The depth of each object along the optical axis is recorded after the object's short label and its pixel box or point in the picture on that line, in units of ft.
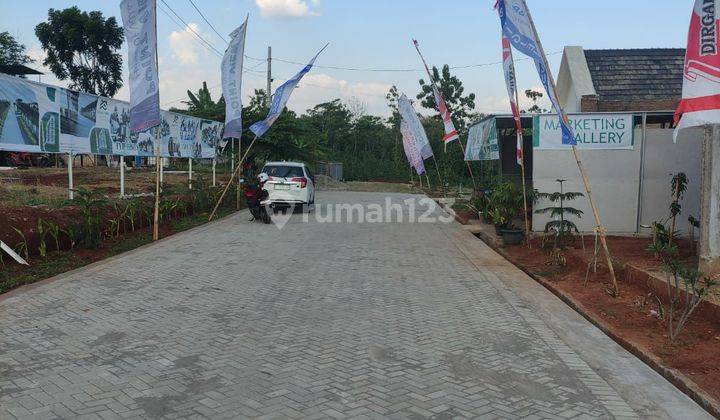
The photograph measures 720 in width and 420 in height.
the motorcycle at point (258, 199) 52.49
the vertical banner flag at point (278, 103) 56.49
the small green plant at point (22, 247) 29.07
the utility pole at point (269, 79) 113.11
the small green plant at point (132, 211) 41.78
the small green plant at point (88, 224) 33.86
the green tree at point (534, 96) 123.75
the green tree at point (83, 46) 133.39
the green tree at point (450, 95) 140.67
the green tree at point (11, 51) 141.38
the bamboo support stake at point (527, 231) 38.84
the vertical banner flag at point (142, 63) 38.52
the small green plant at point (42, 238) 30.14
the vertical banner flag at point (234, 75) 54.19
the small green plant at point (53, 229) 31.30
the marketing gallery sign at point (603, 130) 39.86
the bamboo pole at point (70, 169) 40.21
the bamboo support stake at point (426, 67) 59.41
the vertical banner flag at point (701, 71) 20.67
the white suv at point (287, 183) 60.49
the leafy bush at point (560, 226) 31.96
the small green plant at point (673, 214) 29.93
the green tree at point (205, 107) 87.81
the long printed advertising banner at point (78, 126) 33.12
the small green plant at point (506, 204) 43.60
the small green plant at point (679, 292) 18.76
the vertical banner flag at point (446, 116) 60.49
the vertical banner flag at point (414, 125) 76.74
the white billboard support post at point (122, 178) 48.10
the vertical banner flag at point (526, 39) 27.17
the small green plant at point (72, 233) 32.86
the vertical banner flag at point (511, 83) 38.39
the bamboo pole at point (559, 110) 25.05
